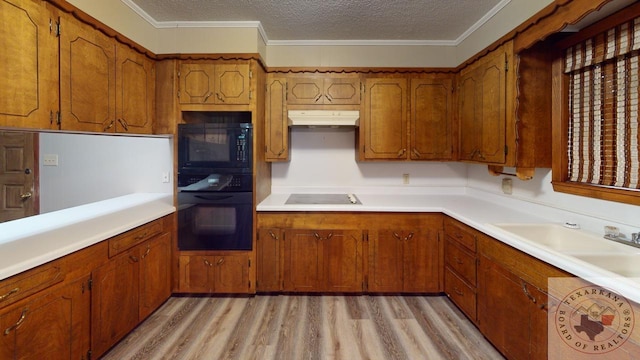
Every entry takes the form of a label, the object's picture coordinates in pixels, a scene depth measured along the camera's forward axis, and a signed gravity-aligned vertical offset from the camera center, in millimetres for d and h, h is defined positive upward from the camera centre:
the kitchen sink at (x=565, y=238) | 1600 -377
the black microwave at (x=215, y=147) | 2570 +255
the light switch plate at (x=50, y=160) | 2420 +136
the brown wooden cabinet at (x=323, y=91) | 2943 +855
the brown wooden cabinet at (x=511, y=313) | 1504 -789
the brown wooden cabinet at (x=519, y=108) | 2035 +489
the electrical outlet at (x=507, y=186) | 2559 -85
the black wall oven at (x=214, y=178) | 2574 -16
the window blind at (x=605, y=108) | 1542 +395
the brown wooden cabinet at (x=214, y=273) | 2635 -867
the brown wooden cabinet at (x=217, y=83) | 2586 +819
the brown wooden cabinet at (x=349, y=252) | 2648 -689
